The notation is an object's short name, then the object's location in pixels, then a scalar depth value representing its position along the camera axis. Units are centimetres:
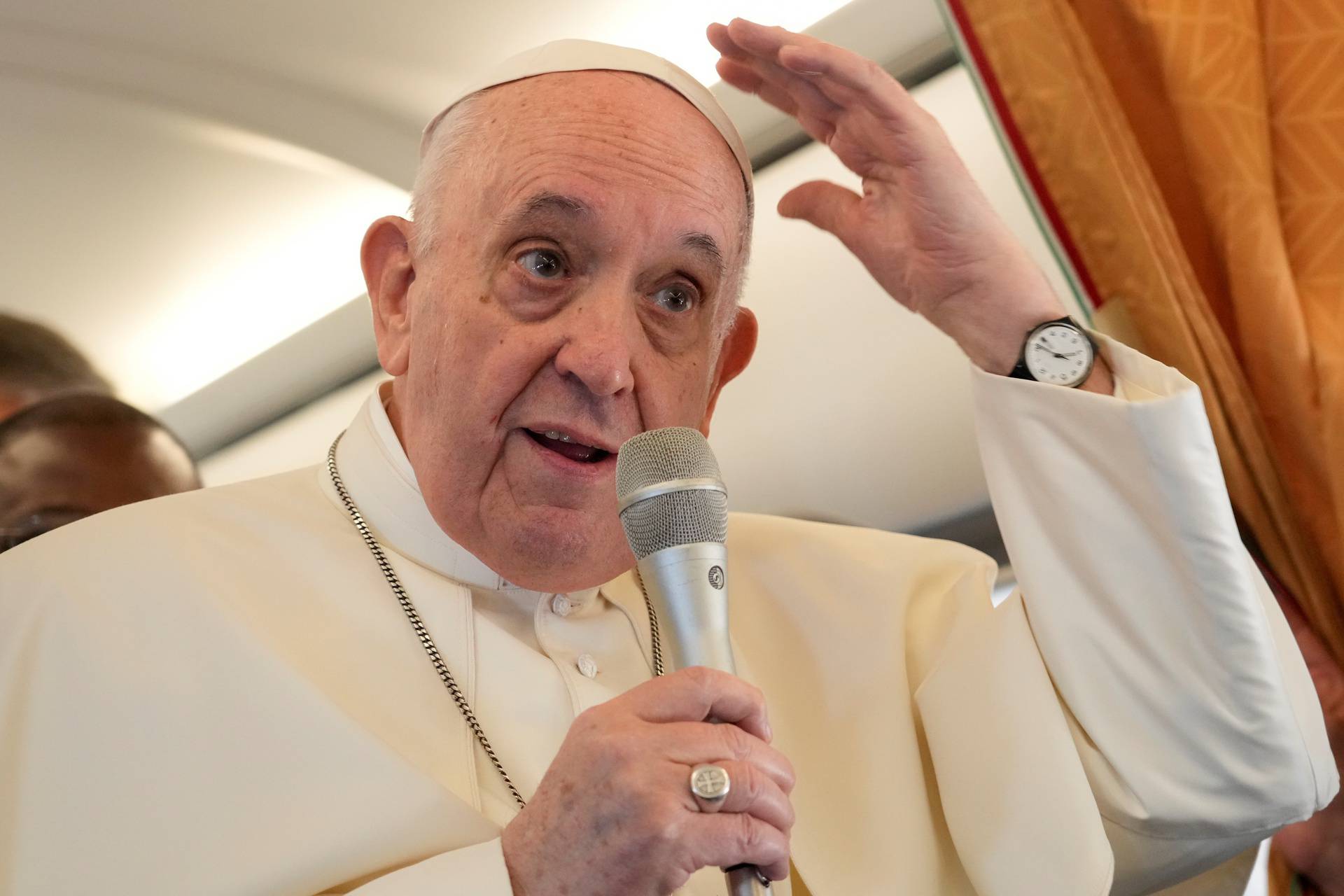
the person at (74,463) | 507
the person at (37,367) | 518
